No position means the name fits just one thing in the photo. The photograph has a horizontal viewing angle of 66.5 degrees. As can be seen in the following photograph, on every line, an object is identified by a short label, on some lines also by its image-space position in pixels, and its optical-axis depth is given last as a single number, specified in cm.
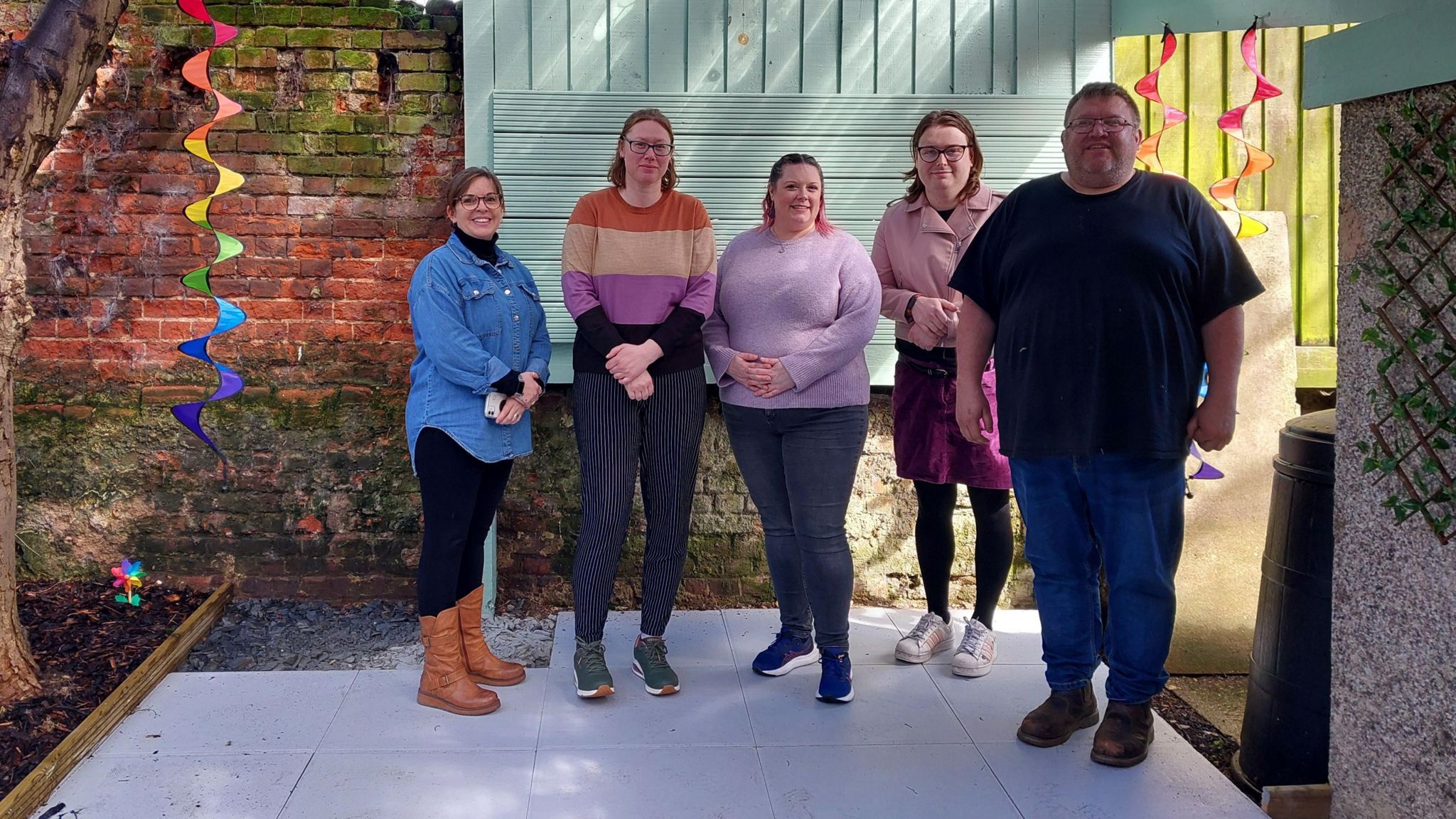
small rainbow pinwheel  405
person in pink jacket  345
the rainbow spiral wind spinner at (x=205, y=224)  400
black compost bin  286
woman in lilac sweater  329
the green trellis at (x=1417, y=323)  229
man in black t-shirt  279
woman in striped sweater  332
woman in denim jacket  322
